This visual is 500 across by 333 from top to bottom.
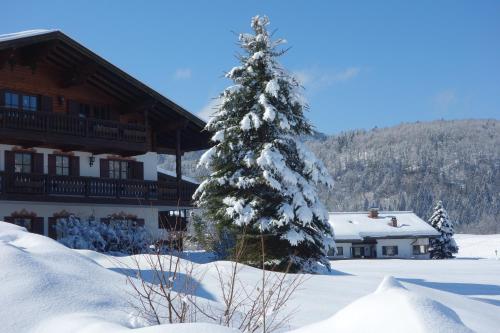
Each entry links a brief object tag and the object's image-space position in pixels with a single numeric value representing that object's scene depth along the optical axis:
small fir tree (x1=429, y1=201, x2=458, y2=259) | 59.88
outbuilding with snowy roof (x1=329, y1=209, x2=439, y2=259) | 58.50
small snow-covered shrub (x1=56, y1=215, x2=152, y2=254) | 21.36
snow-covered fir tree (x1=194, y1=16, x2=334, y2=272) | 18.70
